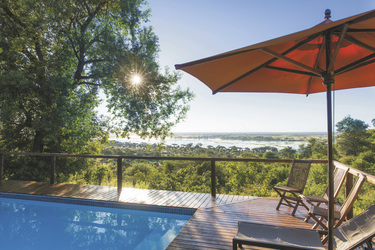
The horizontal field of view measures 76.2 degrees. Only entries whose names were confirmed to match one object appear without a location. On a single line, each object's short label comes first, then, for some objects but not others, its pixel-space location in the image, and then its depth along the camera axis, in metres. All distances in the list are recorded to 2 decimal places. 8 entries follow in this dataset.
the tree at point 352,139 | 24.31
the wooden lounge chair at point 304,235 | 2.23
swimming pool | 4.13
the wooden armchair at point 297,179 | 4.19
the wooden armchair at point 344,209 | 2.83
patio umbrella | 1.87
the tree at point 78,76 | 8.41
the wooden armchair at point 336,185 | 3.47
